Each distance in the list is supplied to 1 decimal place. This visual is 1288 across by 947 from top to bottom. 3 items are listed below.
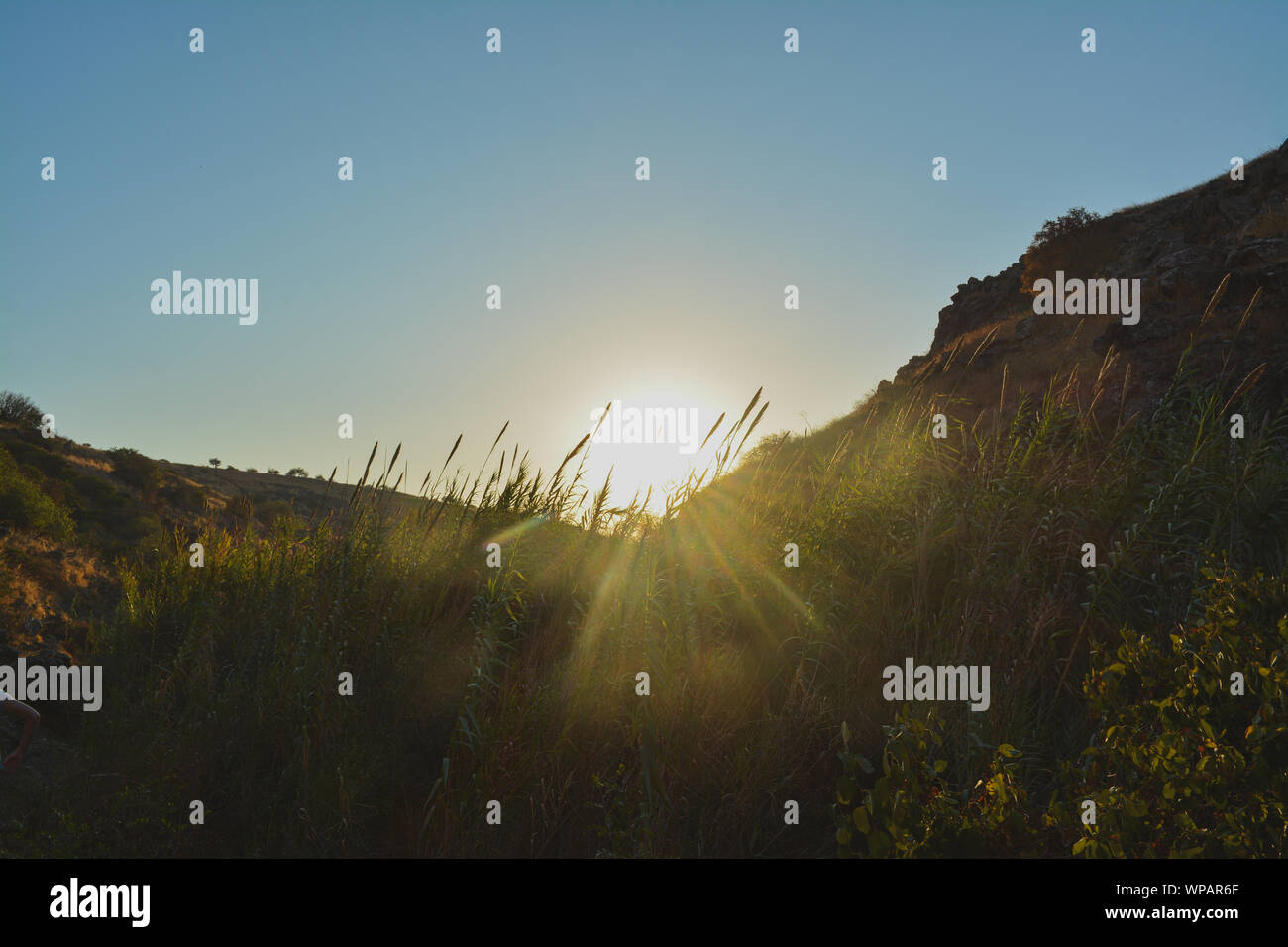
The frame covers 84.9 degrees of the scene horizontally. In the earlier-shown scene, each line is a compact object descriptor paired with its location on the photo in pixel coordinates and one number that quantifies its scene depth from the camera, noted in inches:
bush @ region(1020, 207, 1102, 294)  827.5
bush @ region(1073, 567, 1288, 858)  94.6
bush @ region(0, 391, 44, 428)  758.5
